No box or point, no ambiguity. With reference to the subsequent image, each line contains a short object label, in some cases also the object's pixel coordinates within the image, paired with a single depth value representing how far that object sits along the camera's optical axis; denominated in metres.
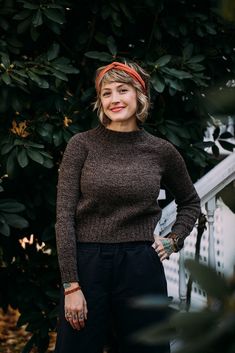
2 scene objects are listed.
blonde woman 2.39
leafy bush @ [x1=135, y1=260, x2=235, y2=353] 0.74
